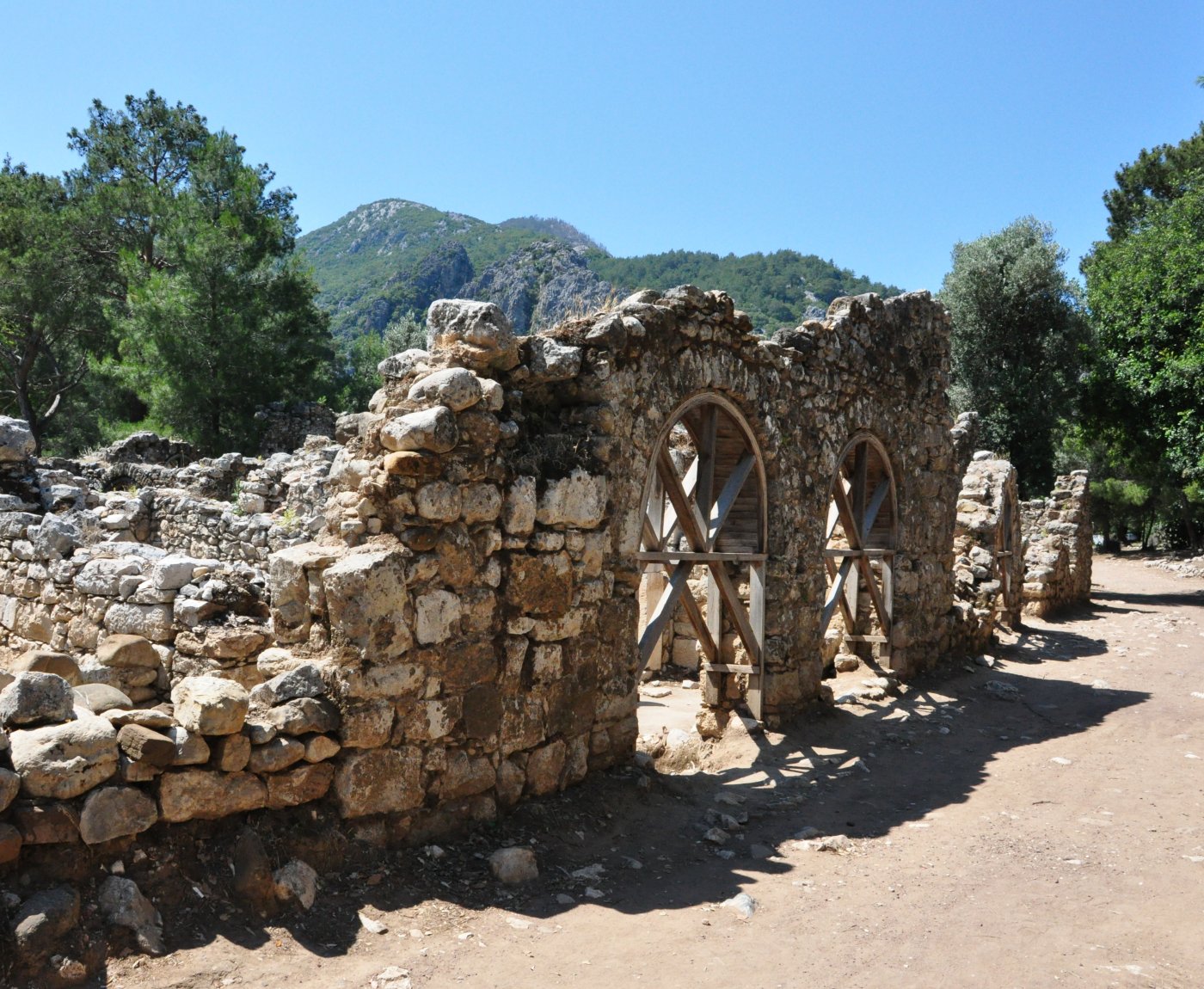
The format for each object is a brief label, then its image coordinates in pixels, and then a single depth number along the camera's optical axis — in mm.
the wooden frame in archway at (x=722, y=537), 7538
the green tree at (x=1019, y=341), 24234
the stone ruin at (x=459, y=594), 4004
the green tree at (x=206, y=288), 22875
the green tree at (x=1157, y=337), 18938
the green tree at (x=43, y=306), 26438
